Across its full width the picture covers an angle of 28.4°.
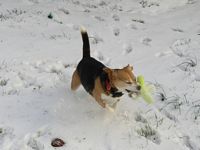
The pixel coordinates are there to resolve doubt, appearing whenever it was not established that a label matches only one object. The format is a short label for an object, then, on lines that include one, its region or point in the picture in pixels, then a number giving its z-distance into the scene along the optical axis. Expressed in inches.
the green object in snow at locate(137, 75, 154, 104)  145.6
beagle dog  141.3
